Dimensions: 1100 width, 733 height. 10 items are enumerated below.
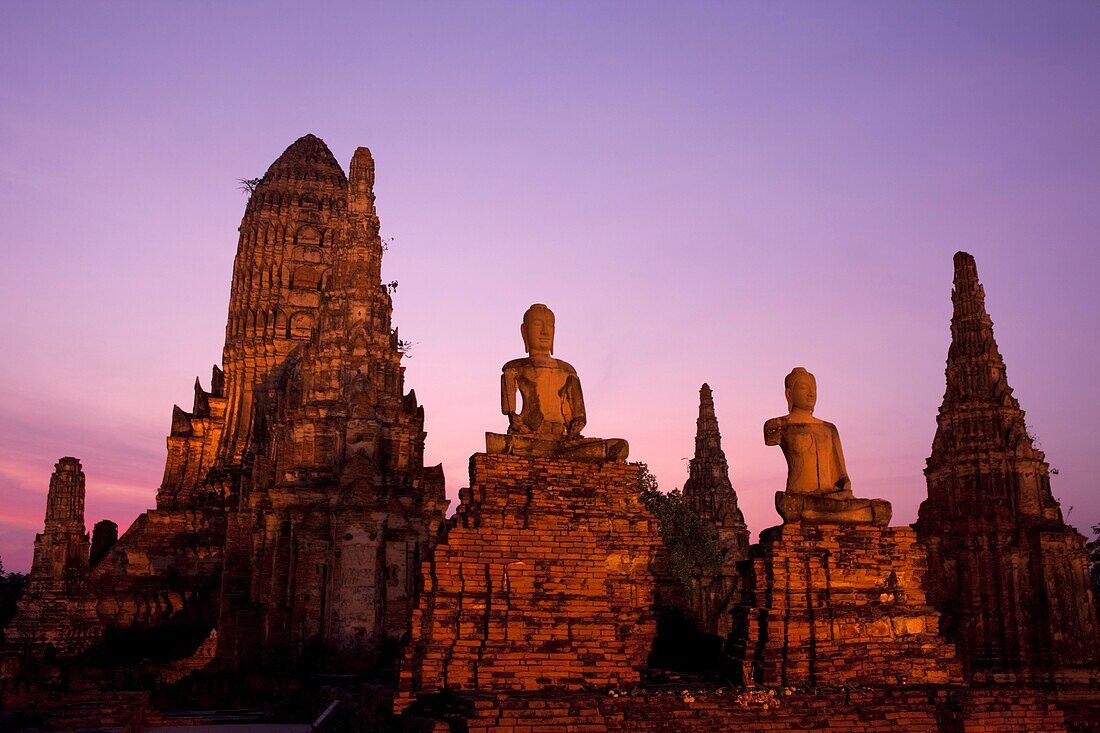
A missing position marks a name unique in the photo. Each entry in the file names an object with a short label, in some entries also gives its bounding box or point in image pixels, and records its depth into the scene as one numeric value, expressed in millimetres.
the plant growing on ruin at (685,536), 45719
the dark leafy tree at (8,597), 51947
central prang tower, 25422
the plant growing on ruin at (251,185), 53206
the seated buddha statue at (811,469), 12867
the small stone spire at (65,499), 33312
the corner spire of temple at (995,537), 25703
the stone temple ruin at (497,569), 11203
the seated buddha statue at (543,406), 12664
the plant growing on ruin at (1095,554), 47381
